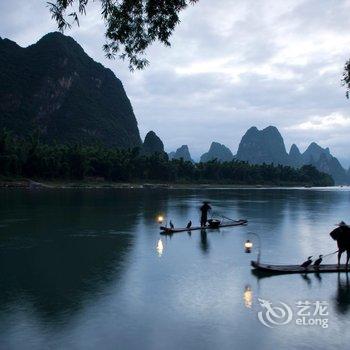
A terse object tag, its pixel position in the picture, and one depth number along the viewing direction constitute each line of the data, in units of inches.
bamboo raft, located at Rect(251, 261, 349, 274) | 844.6
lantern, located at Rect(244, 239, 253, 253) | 1034.7
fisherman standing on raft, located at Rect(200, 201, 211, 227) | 1535.4
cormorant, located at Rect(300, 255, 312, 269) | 855.7
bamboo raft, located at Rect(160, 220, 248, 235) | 1416.1
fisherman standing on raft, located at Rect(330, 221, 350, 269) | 857.5
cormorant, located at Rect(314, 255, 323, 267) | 864.3
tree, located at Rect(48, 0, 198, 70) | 450.9
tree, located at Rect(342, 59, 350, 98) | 642.2
